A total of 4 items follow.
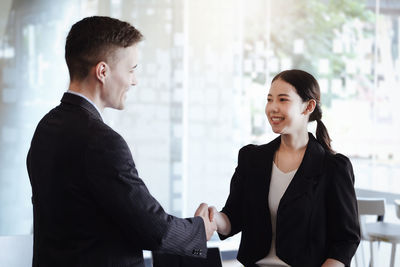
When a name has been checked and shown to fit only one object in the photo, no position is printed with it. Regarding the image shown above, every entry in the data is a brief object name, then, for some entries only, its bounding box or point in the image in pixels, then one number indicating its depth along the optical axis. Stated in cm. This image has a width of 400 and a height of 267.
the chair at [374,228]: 456
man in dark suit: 169
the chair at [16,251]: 304
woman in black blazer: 209
